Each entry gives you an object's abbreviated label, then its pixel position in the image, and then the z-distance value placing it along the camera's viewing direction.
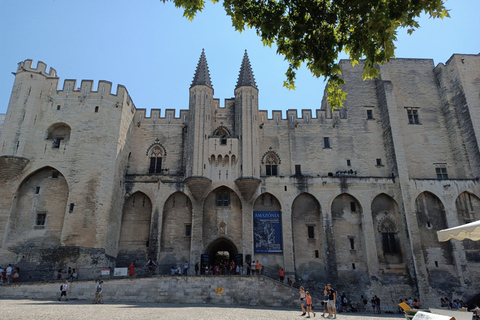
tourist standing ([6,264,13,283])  21.84
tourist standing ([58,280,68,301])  19.45
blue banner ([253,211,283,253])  26.86
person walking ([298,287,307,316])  17.37
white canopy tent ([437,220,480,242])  9.98
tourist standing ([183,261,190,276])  24.09
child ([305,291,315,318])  15.81
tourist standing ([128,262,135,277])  23.58
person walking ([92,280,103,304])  18.98
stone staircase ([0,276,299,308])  20.44
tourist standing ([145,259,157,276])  23.91
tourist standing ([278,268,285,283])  24.28
